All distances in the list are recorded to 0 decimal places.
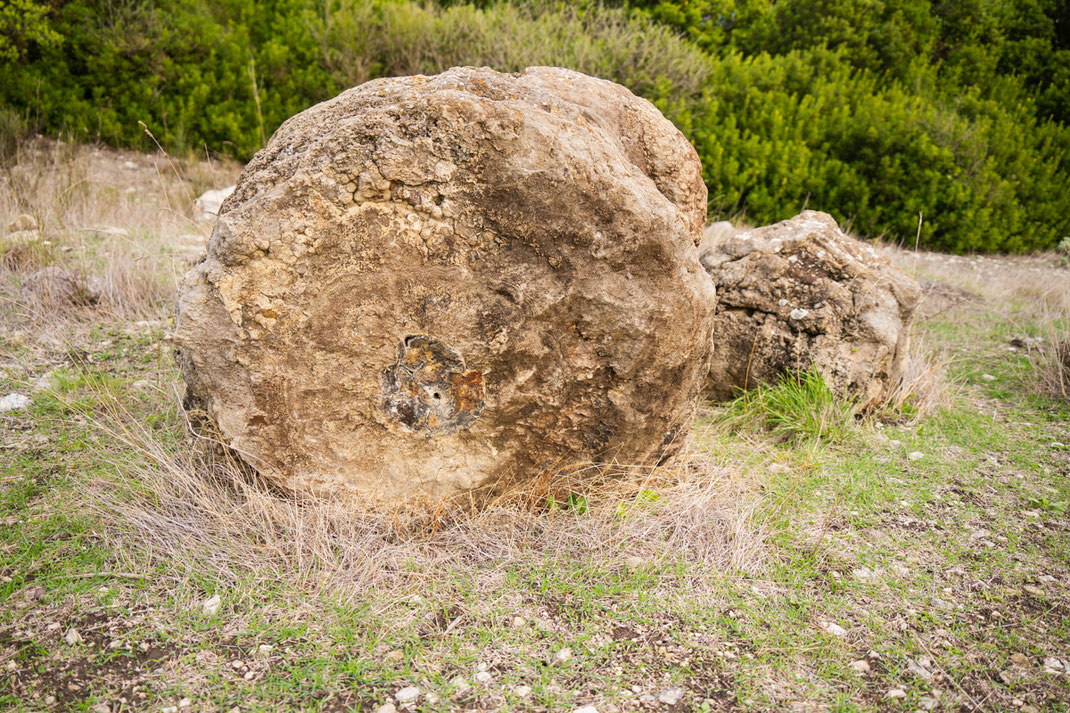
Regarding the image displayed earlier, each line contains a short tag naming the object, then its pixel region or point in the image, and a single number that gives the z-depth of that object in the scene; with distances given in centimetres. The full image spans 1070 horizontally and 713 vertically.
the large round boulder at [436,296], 234
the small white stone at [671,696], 196
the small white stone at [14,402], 323
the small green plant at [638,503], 272
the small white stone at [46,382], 342
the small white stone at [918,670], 210
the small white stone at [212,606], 214
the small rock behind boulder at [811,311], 369
